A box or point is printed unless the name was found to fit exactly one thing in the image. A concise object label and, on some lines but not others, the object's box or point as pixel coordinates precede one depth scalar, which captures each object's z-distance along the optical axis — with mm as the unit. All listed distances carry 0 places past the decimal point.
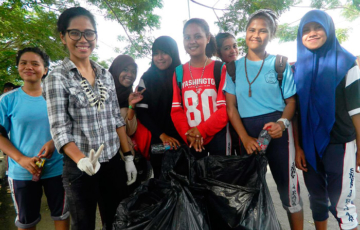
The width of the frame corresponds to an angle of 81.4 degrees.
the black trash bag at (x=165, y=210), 1034
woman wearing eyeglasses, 1143
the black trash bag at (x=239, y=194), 1143
